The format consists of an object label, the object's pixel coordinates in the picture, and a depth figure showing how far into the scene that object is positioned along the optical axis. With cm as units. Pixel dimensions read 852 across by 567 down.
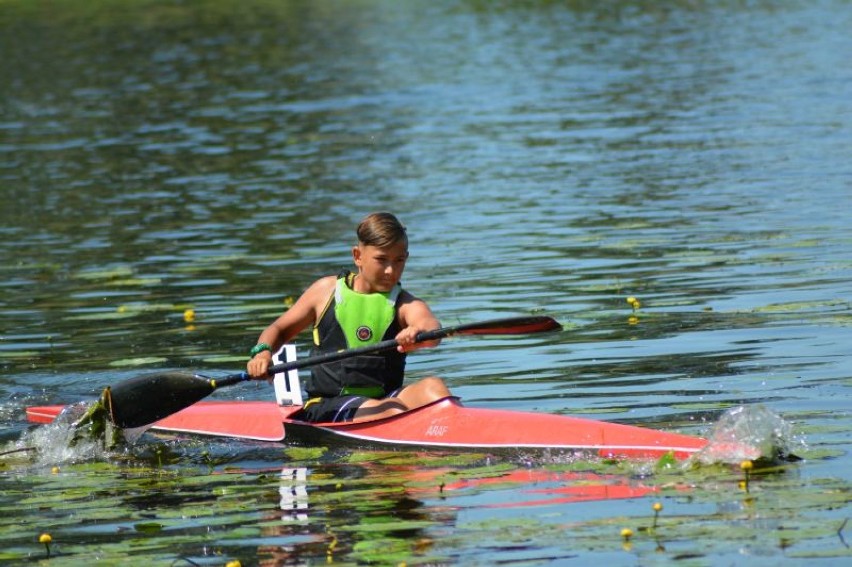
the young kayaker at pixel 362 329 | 2016
